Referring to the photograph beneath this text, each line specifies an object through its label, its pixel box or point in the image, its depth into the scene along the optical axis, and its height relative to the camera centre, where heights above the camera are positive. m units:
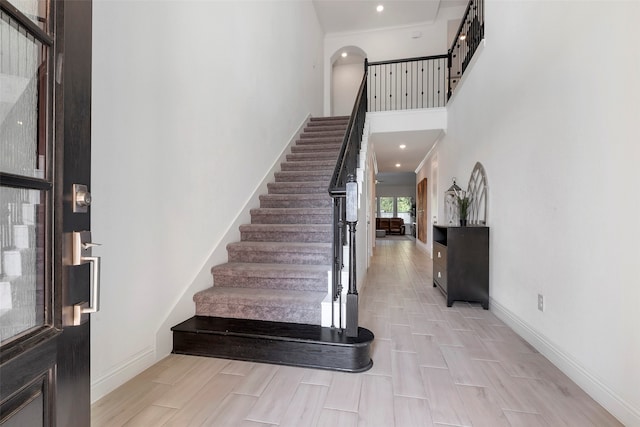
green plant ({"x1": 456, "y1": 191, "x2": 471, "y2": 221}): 3.55 +0.12
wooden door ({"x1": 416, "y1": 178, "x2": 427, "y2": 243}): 8.15 +0.16
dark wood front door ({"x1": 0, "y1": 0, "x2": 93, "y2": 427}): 0.65 +0.00
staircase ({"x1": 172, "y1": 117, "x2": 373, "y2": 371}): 1.93 -0.63
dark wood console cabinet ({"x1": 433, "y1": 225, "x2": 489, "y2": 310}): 3.10 -0.51
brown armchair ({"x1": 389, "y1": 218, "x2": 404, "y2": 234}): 14.93 -0.51
